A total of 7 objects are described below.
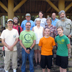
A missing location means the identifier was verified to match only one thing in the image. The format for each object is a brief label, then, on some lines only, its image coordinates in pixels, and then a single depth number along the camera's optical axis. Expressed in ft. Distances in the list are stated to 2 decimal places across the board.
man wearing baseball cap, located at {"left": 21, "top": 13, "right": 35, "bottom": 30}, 10.13
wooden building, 26.65
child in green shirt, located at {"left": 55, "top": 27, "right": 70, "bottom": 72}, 7.37
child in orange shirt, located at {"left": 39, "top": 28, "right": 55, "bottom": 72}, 7.76
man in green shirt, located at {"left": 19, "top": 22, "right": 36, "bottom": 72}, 8.13
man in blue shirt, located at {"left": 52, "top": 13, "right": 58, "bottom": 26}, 11.89
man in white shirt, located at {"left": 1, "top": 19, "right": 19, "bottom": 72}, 8.09
